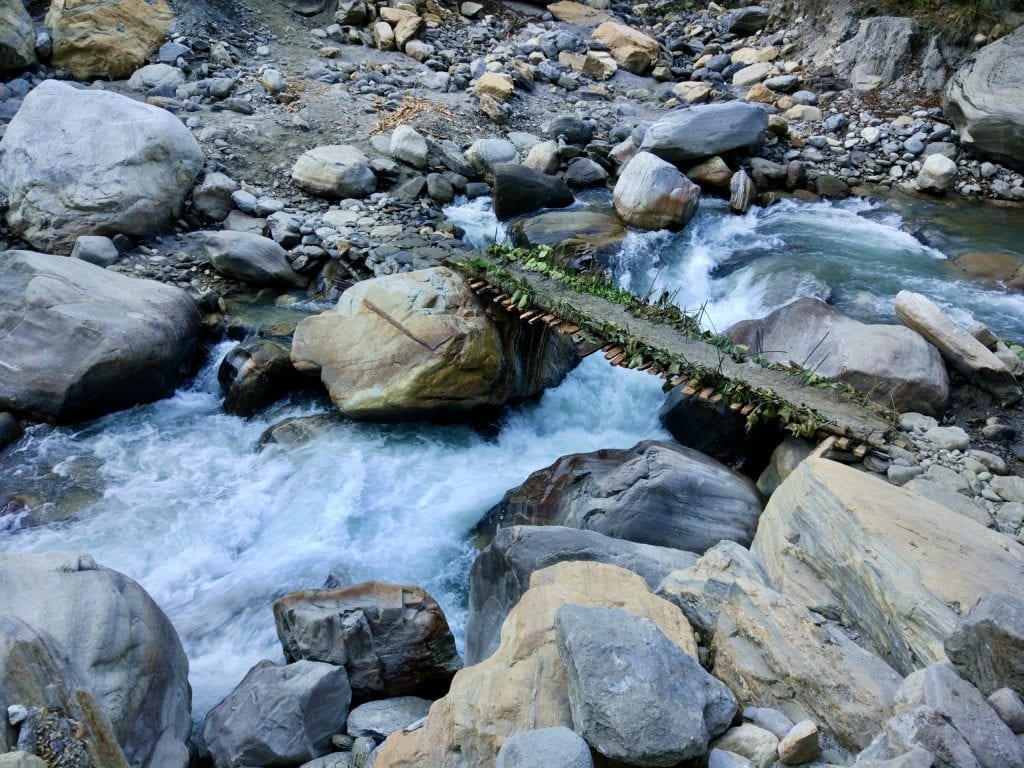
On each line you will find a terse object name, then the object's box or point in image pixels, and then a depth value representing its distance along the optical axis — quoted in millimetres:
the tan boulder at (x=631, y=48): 17359
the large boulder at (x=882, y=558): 4348
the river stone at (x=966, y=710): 2979
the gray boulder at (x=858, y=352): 7535
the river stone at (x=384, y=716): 5188
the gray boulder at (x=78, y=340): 7770
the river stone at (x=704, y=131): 12719
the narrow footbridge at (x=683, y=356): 6848
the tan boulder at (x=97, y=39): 13617
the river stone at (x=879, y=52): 15430
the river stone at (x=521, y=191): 11570
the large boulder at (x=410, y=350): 8070
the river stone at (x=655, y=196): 11594
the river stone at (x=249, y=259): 9773
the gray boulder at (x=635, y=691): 3174
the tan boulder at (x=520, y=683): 3654
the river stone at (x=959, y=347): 7742
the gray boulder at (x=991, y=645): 3117
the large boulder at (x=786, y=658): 3717
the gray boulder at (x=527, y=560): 5410
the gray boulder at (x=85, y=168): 10062
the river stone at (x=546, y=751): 3049
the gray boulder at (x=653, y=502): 6242
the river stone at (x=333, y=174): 11469
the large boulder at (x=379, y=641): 5598
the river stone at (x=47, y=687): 3496
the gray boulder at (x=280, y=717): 4992
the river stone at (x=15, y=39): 13078
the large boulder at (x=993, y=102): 12844
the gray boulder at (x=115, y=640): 4684
